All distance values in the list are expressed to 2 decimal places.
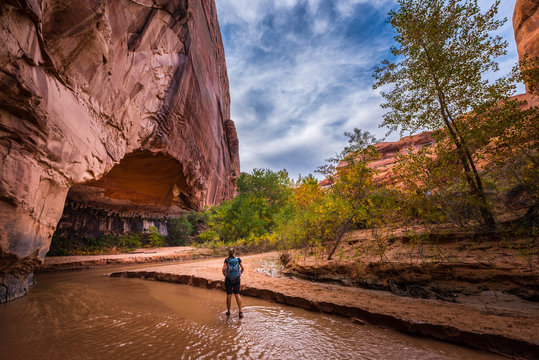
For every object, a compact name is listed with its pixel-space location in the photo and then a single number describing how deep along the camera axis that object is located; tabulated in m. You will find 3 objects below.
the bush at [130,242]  22.48
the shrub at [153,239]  25.83
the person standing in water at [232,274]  4.94
